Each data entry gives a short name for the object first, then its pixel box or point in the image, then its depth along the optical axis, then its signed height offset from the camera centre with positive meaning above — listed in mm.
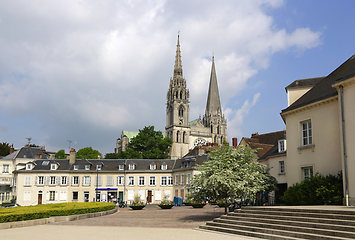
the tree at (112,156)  81662 +2148
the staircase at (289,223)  11406 -2236
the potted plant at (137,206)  32969 -3958
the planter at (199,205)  33284 -3969
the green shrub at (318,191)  16703 -1362
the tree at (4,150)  80256 +3563
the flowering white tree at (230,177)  18219 -688
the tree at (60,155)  88294 +2621
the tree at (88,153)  82812 +2930
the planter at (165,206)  33000 -3996
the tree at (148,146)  71688 +4172
